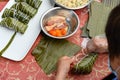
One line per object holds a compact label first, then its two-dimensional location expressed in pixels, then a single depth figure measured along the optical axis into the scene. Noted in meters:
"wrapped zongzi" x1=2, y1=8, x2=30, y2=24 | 1.23
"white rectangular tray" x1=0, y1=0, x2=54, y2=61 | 1.14
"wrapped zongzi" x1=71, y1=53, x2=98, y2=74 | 1.08
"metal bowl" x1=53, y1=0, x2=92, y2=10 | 1.26
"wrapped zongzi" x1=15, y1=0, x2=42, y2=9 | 1.27
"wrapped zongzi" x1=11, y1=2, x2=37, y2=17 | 1.25
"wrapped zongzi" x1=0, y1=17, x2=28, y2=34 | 1.19
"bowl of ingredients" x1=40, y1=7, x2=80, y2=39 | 1.20
